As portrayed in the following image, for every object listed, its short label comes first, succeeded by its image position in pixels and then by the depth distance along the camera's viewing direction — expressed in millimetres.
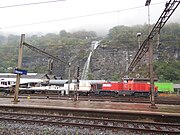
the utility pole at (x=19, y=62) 18019
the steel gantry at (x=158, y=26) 11173
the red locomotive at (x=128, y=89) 31031
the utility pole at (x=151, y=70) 15938
